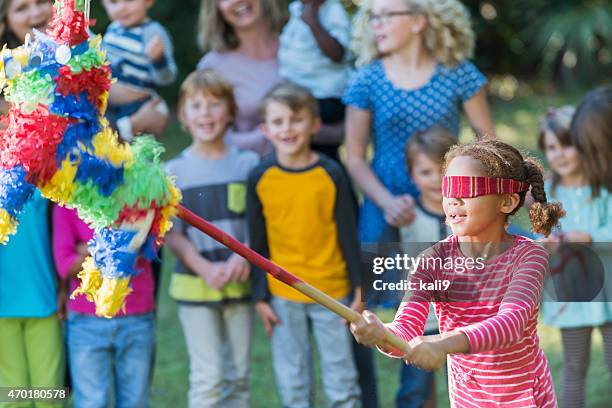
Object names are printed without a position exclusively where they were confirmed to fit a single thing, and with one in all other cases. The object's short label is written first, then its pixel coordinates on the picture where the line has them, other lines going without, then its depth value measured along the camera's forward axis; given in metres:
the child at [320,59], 6.95
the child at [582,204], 6.41
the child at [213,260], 6.45
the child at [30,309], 6.15
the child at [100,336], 6.20
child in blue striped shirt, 6.92
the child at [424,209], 6.25
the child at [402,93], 6.51
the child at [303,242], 6.30
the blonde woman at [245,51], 6.96
